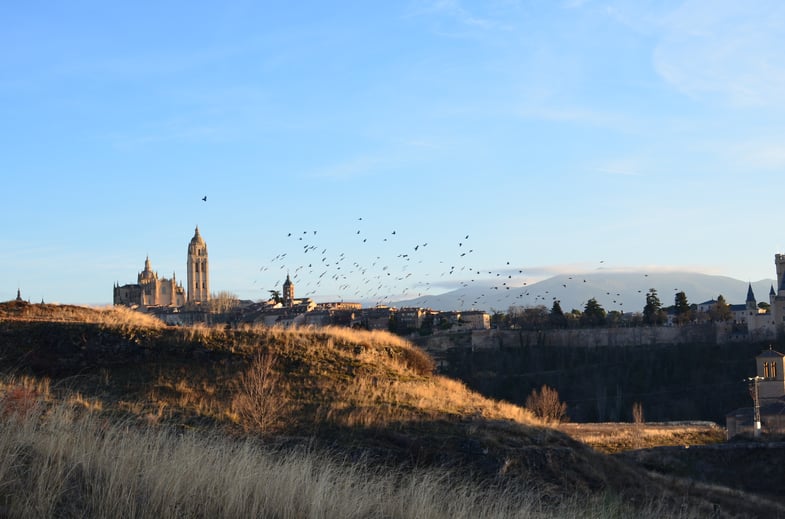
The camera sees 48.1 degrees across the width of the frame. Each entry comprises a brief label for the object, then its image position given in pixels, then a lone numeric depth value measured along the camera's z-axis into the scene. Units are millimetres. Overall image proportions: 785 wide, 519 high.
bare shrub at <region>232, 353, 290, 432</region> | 17969
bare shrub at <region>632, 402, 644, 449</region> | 29867
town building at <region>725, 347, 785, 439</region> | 43719
